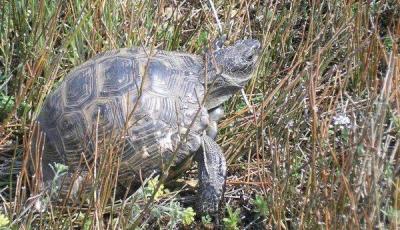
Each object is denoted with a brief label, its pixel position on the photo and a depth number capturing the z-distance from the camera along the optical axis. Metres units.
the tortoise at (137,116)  3.10
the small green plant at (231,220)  3.03
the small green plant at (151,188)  2.73
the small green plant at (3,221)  2.48
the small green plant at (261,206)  2.94
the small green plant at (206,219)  3.17
